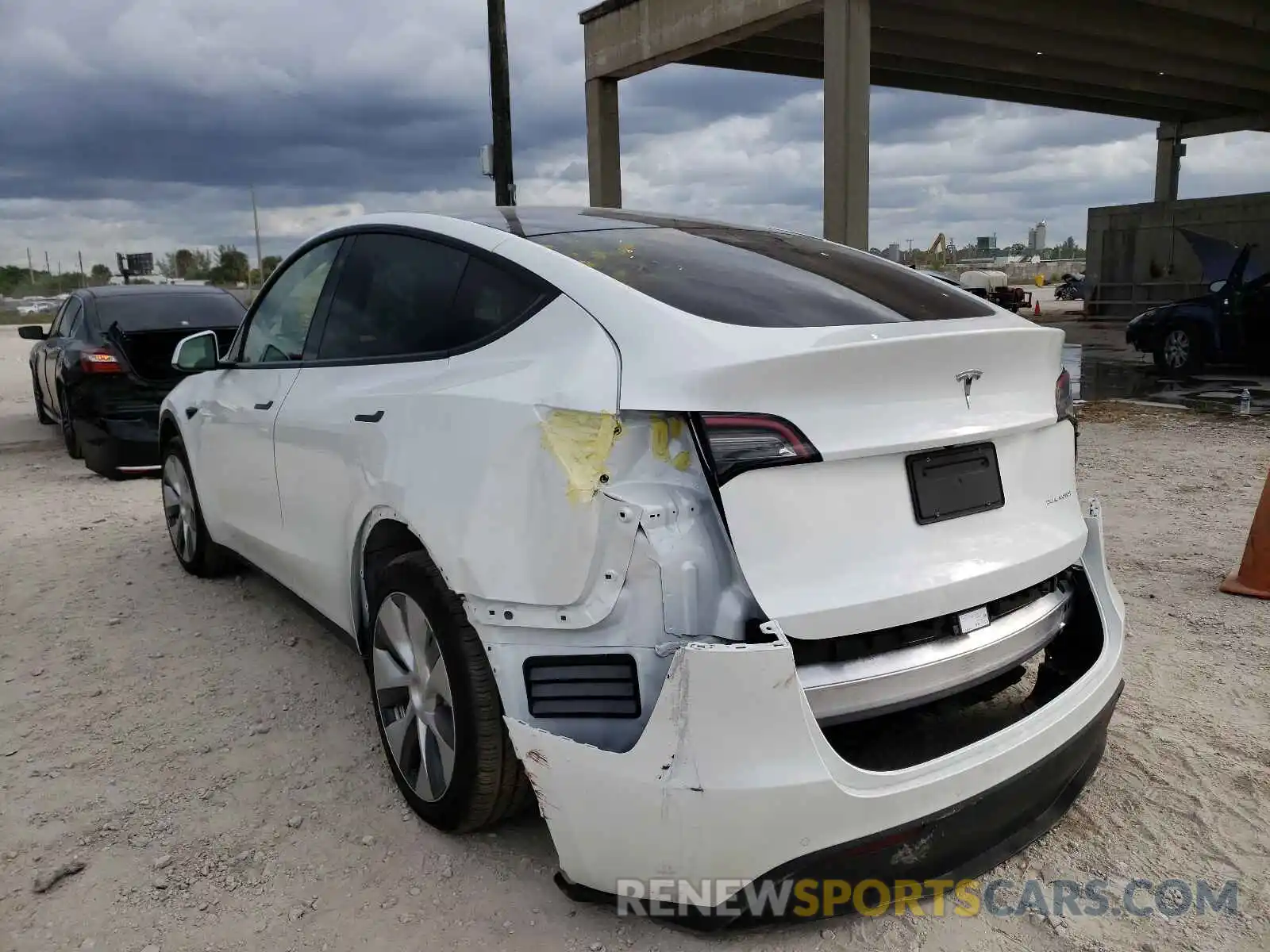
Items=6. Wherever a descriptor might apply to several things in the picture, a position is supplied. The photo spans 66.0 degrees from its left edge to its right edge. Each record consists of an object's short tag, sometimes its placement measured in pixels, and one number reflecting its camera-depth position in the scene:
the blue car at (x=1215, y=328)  12.48
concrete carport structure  12.12
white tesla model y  1.96
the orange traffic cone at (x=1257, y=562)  4.38
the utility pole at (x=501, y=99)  12.66
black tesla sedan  7.65
